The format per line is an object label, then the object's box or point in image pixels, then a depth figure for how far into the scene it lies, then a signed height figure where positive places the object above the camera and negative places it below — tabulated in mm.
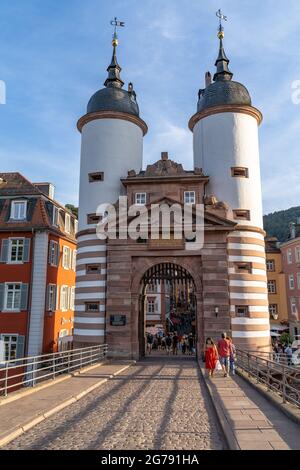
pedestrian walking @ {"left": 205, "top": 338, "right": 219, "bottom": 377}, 15828 -1444
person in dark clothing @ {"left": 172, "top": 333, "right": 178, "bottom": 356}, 29344 -1761
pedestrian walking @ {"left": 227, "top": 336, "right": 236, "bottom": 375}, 17112 -1640
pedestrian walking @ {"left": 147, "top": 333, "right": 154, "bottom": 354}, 32981 -1819
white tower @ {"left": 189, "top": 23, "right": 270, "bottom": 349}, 23578 +8900
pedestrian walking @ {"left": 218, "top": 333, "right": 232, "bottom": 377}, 16438 -1201
